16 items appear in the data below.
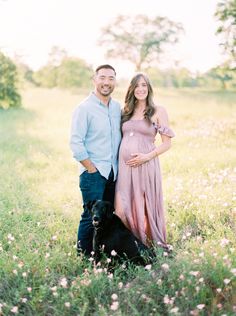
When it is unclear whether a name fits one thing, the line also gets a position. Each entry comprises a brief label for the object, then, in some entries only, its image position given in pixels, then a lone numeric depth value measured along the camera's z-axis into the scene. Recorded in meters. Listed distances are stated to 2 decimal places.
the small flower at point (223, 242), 5.09
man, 5.72
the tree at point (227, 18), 18.38
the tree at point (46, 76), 69.88
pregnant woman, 5.90
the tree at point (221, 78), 57.41
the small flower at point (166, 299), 4.18
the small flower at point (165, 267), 4.71
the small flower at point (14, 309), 4.44
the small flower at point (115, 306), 4.16
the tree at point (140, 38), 59.34
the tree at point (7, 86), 33.75
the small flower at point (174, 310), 4.05
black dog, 5.47
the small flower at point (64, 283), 4.65
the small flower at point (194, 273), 4.46
